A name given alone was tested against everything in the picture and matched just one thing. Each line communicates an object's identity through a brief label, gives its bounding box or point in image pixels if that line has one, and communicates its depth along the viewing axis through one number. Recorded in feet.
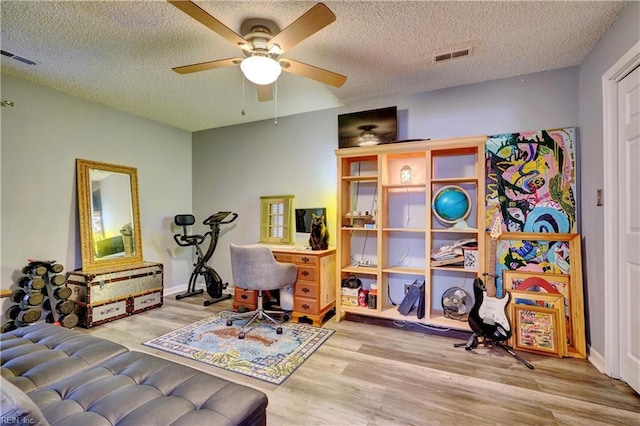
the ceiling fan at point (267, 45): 5.38
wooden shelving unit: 9.72
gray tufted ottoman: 3.64
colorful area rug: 7.63
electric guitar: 8.36
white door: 6.40
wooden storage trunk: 10.55
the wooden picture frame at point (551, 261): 8.18
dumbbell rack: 9.48
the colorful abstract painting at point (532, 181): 8.91
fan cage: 9.69
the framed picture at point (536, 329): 8.16
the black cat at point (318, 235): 11.47
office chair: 9.75
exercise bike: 13.89
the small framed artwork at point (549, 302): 8.09
